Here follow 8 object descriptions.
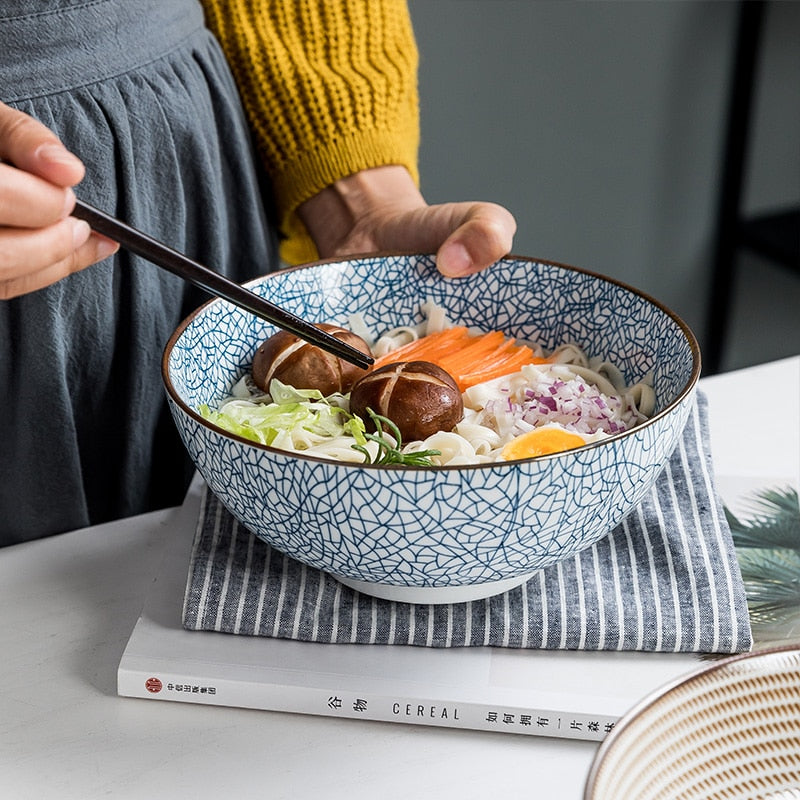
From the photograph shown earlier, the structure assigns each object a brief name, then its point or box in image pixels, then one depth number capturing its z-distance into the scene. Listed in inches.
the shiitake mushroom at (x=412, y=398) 30.7
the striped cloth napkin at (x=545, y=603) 28.9
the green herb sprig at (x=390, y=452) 27.9
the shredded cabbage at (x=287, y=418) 30.7
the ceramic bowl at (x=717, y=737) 17.7
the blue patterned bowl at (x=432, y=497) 25.0
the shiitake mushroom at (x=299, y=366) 34.2
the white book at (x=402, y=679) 26.9
